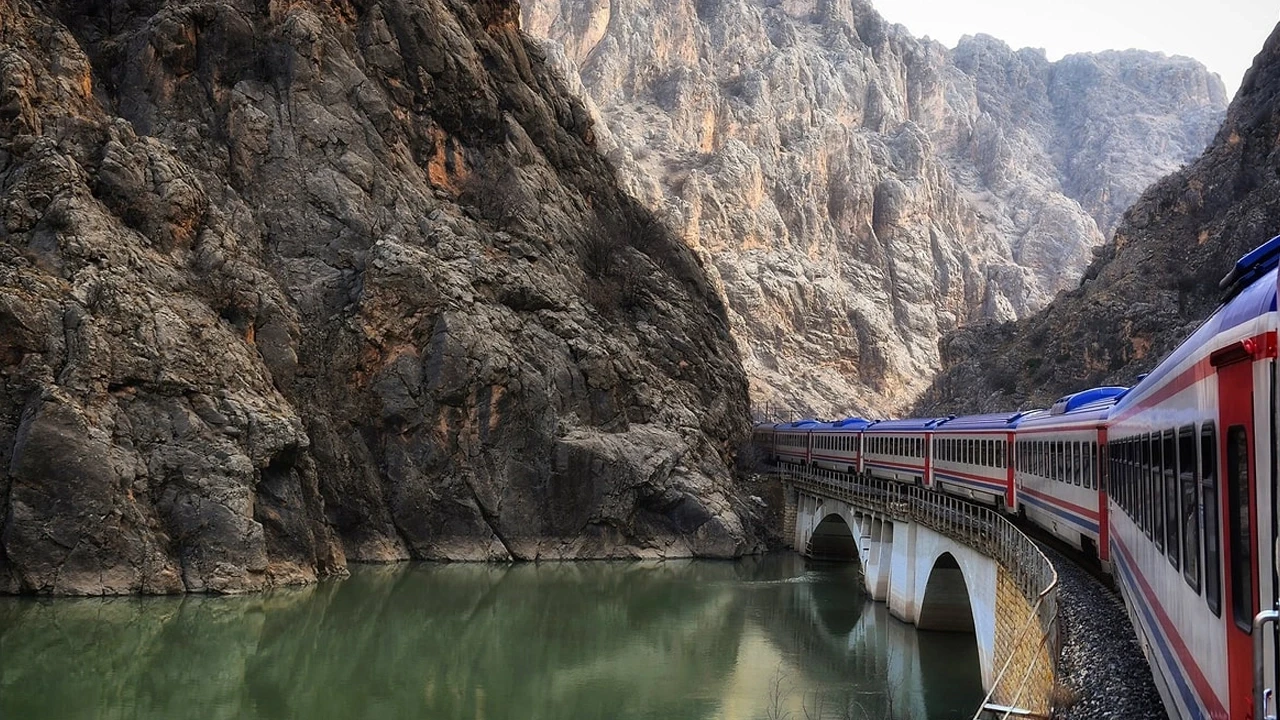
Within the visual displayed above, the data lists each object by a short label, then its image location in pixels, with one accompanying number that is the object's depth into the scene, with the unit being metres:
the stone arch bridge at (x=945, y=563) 17.78
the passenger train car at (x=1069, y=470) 20.02
